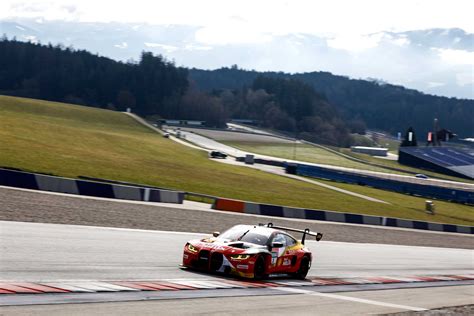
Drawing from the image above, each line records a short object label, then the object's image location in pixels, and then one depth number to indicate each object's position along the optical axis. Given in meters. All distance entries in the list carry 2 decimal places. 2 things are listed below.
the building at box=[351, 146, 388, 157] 169.81
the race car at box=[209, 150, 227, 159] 99.50
